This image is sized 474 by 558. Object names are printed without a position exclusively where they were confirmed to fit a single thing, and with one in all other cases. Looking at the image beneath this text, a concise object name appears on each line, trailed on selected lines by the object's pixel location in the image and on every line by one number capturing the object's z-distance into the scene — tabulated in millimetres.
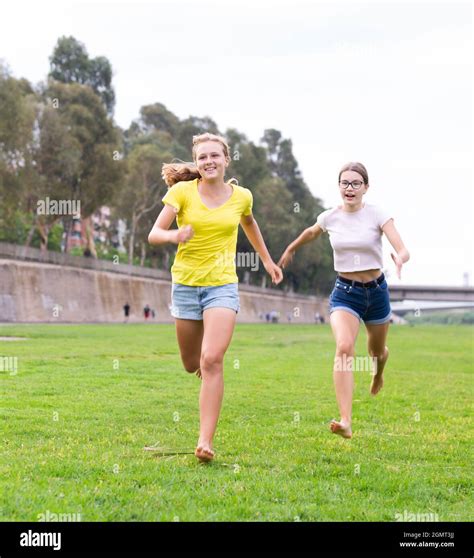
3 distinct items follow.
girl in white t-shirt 7812
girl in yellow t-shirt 6871
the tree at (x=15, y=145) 43812
